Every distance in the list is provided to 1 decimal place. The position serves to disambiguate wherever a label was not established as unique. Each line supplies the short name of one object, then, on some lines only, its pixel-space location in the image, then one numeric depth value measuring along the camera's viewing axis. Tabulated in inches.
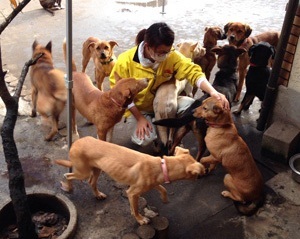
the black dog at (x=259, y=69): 186.9
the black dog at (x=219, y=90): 155.2
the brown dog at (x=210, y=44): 218.5
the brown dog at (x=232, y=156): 135.4
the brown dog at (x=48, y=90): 168.2
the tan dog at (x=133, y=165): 117.8
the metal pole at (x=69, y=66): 106.8
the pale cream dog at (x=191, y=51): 202.5
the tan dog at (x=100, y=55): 204.7
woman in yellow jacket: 145.6
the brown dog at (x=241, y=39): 223.1
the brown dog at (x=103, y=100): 142.5
